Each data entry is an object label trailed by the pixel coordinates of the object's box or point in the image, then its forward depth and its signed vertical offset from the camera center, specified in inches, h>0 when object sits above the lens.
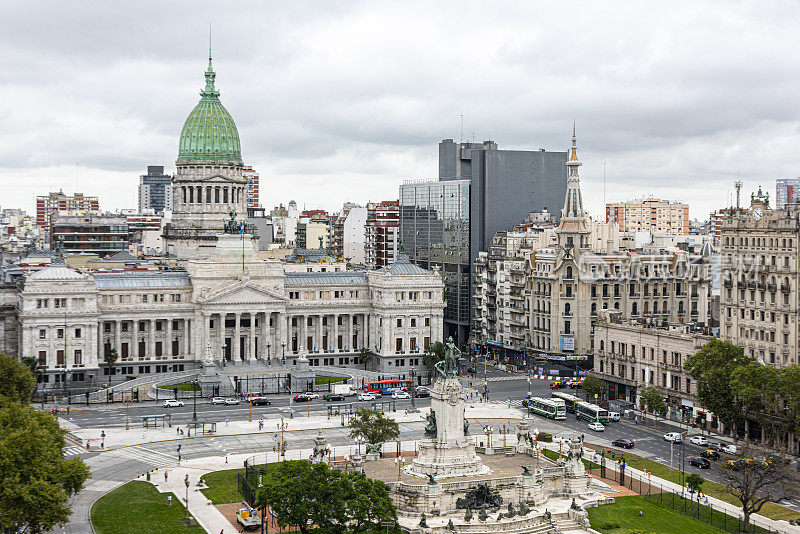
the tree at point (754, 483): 3878.0 -986.3
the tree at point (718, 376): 5206.7 -700.3
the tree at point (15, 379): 5113.2 -725.6
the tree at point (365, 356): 7550.2 -863.7
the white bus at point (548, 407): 5969.5 -999.3
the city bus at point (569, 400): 6235.2 -982.7
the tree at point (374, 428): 4717.0 -883.9
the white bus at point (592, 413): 5846.5 -1003.2
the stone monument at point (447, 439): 4104.3 -820.4
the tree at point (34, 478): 3316.9 -814.4
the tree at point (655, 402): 5723.4 -908.7
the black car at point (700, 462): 4830.2 -1058.1
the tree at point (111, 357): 6791.3 -797.1
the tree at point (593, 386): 6294.3 -902.6
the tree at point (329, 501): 3412.9 -890.5
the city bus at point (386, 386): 6835.6 -998.4
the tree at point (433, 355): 7396.7 -844.9
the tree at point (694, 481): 4190.5 -995.9
